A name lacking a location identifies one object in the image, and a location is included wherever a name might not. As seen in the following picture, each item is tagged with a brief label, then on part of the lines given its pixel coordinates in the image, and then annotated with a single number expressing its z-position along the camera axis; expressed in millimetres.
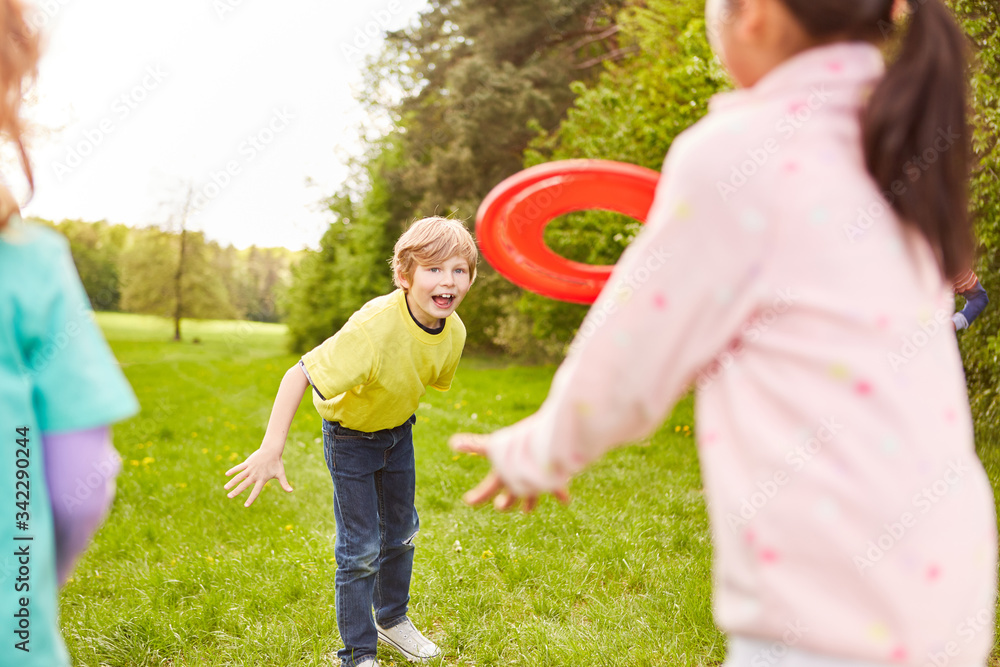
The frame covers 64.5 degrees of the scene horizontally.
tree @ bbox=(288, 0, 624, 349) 18656
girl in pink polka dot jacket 1133
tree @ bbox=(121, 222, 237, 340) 18188
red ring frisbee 2361
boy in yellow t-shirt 2988
